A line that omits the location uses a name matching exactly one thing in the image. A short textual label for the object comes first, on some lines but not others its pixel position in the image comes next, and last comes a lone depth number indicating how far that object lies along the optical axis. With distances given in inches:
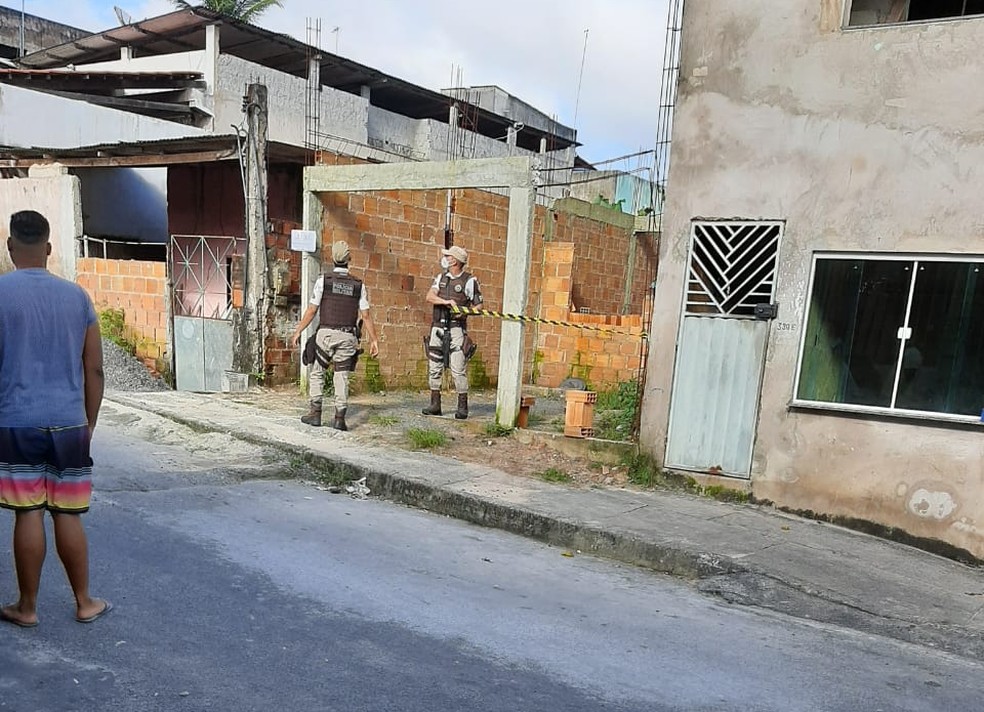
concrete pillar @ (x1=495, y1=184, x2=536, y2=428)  282.4
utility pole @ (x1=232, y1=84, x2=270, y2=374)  335.3
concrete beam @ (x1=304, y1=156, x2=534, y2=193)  286.4
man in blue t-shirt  110.7
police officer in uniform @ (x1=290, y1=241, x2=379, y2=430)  276.7
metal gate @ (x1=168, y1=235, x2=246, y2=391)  367.6
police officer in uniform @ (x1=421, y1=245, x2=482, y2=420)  309.4
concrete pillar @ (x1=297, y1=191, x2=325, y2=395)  338.6
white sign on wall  331.9
